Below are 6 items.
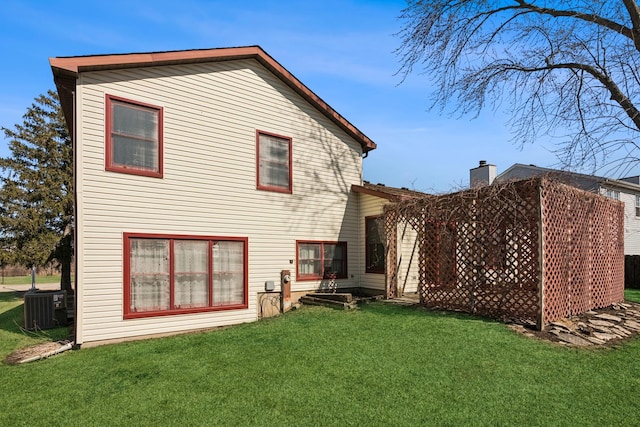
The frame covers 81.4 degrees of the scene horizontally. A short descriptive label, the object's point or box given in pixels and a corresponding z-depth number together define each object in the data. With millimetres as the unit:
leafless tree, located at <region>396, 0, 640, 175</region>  7508
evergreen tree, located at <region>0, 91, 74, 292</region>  17359
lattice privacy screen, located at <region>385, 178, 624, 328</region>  7824
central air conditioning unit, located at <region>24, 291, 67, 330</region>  9477
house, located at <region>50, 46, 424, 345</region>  7746
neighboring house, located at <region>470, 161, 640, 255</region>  22039
